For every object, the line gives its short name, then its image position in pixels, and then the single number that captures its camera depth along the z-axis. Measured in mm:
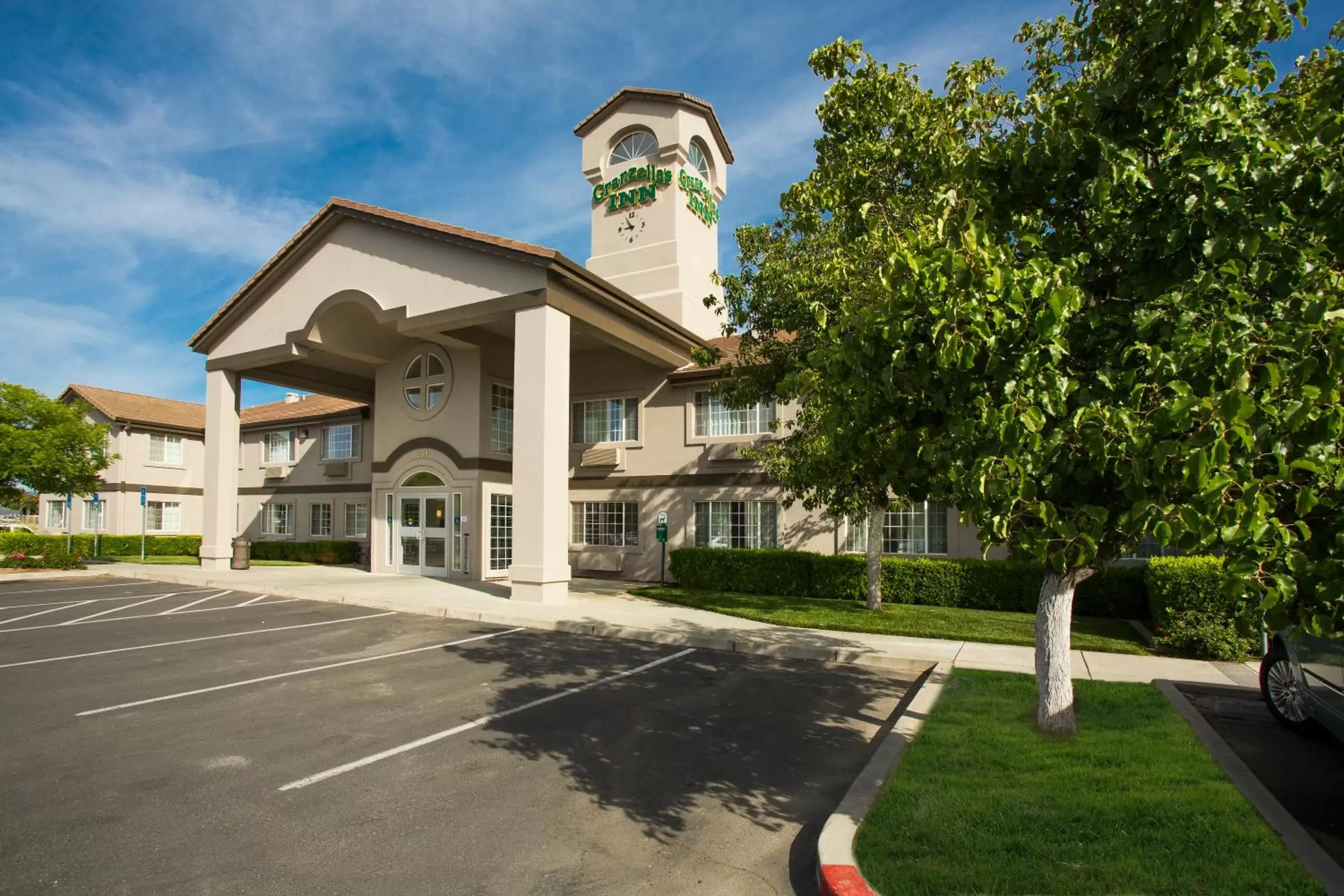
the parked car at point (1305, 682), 6348
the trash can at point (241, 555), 23094
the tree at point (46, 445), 24906
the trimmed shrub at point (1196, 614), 10750
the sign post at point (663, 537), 19359
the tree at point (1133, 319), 3598
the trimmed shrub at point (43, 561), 24453
